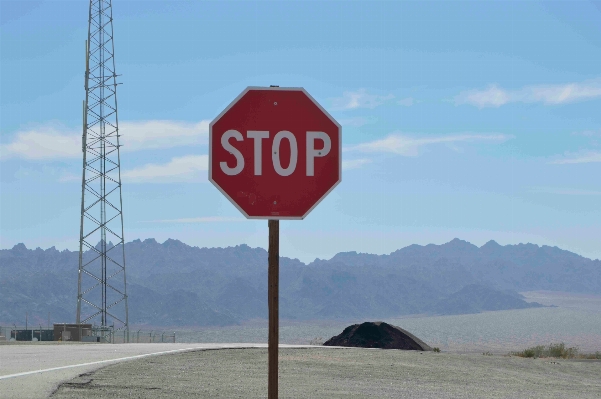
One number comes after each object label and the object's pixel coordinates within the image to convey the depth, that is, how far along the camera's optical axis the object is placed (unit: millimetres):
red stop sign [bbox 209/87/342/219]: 8586
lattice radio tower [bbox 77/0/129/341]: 58125
